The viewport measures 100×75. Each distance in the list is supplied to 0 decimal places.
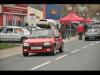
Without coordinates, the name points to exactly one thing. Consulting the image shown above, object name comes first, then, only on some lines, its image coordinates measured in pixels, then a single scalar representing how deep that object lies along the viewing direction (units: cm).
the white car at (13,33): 3416
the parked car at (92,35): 4066
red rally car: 2053
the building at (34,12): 5157
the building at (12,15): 4799
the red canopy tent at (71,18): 5029
